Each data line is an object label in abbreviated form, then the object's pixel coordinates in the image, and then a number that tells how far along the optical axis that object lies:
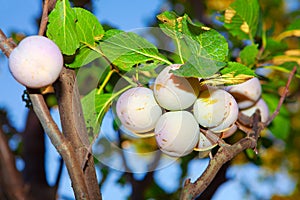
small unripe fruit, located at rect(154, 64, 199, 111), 0.63
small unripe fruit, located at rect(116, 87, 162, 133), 0.65
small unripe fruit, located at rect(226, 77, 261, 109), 0.73
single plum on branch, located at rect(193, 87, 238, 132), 0.64
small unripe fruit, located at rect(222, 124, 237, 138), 0.71
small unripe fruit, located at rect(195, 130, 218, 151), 0.66
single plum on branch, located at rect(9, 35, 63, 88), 0.61
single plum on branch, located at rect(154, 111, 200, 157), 0.63
